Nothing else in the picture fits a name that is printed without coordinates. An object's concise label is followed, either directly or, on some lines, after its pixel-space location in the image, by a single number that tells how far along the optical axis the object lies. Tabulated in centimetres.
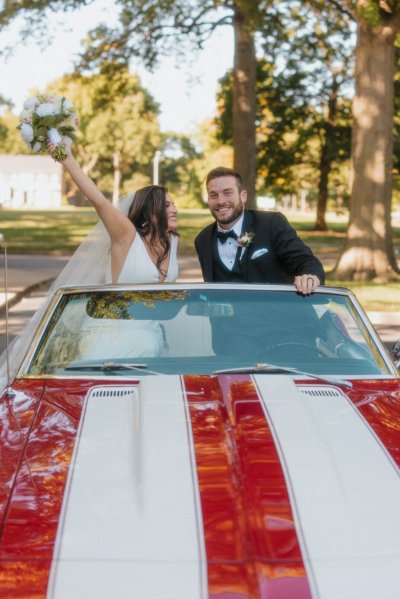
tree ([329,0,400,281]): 1831
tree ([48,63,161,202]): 8788
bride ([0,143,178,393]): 476
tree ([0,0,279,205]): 2580
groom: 518
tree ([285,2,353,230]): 4281
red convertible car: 232
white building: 12175
